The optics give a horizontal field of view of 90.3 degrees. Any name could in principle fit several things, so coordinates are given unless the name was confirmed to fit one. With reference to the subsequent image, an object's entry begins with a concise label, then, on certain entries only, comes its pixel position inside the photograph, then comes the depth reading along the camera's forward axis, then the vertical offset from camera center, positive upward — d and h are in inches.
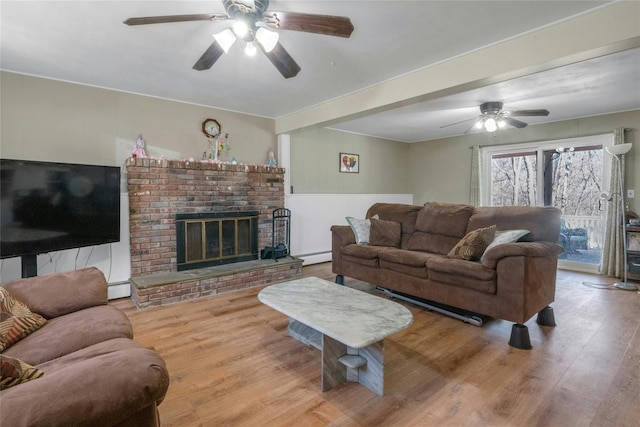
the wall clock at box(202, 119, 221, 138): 166.4 +38.7
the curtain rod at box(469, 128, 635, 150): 179.7 +39.5
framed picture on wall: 230.1 +28.7
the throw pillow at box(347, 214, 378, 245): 155.2 -13.5
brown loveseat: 34.4 -23.4
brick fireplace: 138.9 -4.9
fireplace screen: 153.3 -19.1
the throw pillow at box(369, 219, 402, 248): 155.9 -15.6
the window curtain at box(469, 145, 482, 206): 231.5 +19.6
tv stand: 101.4 -20.6
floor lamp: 154.8 -2.0
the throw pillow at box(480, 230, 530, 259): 110.1 -12.4
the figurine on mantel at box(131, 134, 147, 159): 142.0 +23.3
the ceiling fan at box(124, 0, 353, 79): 70.0 +40.6
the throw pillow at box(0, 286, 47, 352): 61.4 -24.5
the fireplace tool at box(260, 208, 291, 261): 181.9 -17.4
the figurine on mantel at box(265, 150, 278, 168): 186.5 +24.3
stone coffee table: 69.9 -28.0
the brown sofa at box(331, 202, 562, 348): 98.2 -21.9
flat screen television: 96.4 -2.2
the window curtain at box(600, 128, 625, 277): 171.9 -14.1
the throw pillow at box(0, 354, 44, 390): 39.7 -22.6
